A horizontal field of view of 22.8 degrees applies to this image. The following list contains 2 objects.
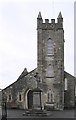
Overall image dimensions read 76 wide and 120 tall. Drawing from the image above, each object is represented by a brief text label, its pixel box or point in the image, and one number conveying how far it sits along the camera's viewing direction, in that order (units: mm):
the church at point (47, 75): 22618
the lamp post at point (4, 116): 11924
